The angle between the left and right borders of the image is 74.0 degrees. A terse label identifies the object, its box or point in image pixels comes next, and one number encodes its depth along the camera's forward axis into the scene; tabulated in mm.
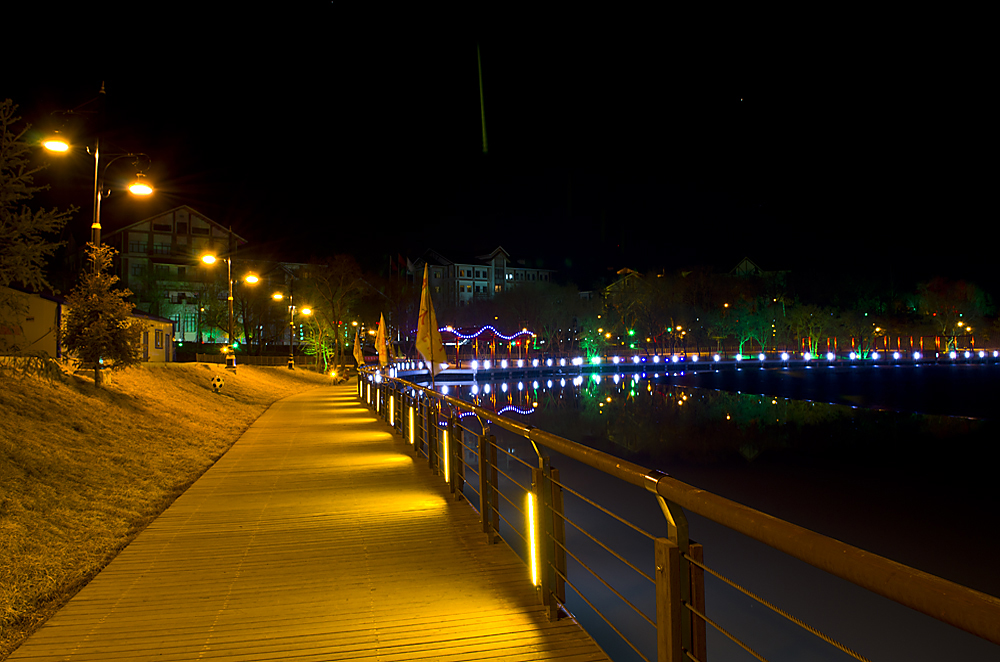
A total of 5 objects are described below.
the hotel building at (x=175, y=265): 54531
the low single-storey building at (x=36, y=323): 22812
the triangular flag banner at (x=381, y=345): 19120
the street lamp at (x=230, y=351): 24141
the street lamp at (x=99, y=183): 13922
